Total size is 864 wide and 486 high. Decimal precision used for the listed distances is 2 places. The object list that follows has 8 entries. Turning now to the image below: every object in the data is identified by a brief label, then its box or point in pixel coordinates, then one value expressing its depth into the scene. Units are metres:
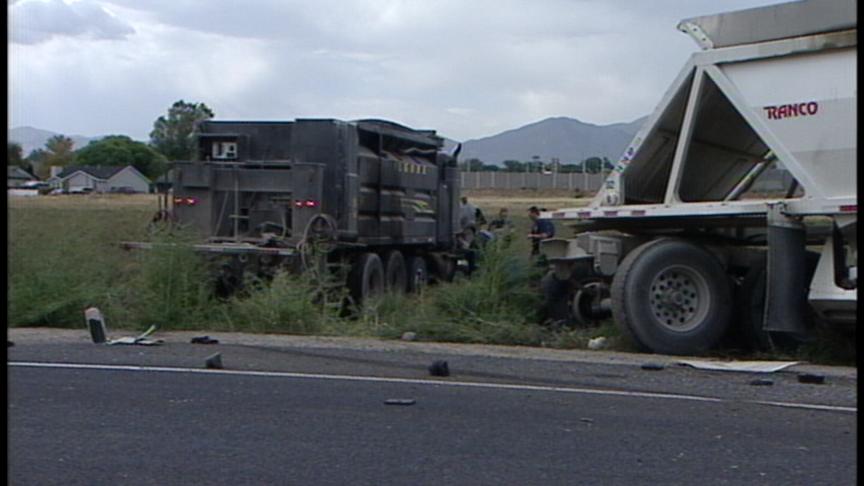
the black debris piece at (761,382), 10.53
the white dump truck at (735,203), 11.86
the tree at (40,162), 85.00
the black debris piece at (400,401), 9.06
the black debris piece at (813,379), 10.61
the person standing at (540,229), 17.92
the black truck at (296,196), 16.42
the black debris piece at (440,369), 10.68
